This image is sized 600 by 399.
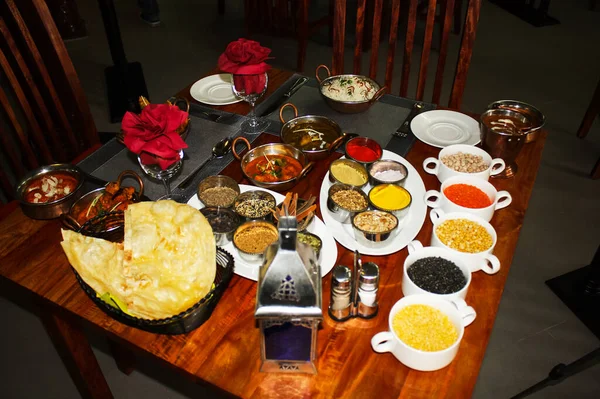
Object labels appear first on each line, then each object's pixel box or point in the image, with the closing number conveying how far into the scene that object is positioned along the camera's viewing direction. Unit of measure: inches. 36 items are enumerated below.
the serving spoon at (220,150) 72.2
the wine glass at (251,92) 74.7
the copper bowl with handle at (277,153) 64.8
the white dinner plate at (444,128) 75.3
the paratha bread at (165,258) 45.2
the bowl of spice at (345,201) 60.2
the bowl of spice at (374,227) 56.2
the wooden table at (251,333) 45.3
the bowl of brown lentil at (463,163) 65.2
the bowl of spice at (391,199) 59.7
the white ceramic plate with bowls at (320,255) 54.4
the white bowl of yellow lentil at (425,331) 44.7
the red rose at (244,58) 71.8
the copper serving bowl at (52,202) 60.5
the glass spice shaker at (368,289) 48.2
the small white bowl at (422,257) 49.6
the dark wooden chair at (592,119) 128.7
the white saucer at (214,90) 84.4
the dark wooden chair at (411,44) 83.8
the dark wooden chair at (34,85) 73.3
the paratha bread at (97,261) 45.8
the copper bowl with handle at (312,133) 72.6
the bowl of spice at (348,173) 65.2
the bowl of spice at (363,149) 69.0
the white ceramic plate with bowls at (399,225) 58.0
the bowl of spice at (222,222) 56.2
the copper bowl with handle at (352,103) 78.5
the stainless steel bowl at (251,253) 53.8
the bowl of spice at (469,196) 60.1
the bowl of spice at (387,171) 65.4
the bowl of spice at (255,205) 58.6
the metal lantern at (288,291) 40.3
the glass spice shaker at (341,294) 47.4
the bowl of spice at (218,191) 61.6
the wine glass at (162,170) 59.3
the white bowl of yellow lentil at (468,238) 53.3
